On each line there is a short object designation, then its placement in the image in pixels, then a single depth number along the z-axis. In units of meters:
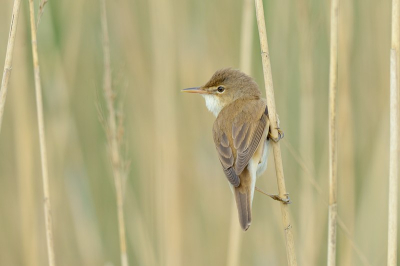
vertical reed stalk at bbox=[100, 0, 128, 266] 5.27
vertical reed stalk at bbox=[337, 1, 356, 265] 7.19
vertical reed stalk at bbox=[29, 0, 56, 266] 4.86
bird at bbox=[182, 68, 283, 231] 5.53
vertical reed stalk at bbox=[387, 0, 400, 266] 4.49
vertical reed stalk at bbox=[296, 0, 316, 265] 6.88
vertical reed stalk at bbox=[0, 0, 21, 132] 4.56
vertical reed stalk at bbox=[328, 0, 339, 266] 4.88
